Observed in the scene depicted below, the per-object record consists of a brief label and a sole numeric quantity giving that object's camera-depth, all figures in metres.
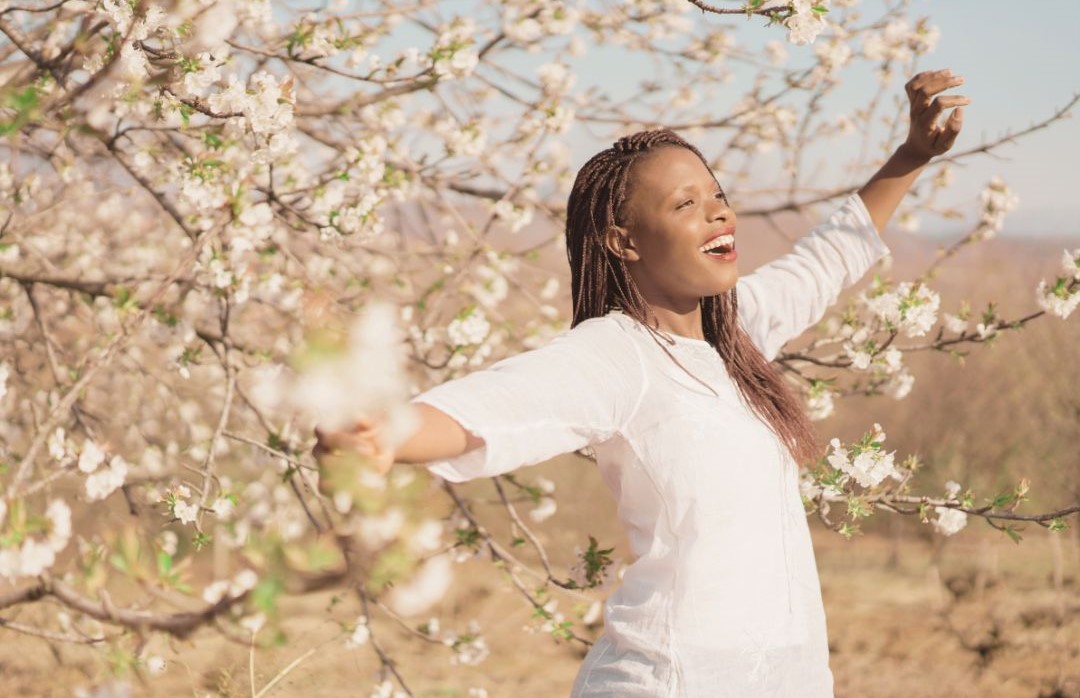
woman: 1.58
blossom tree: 1.02
